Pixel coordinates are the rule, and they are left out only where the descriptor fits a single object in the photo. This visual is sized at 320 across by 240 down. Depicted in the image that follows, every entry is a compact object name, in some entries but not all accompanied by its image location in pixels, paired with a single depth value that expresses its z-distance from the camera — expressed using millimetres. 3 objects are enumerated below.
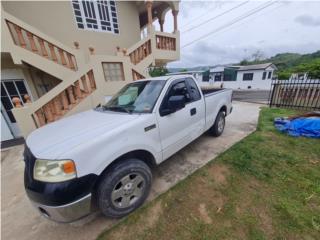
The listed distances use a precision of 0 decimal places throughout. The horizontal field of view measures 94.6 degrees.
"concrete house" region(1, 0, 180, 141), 4320
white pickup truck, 1511
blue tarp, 3891
